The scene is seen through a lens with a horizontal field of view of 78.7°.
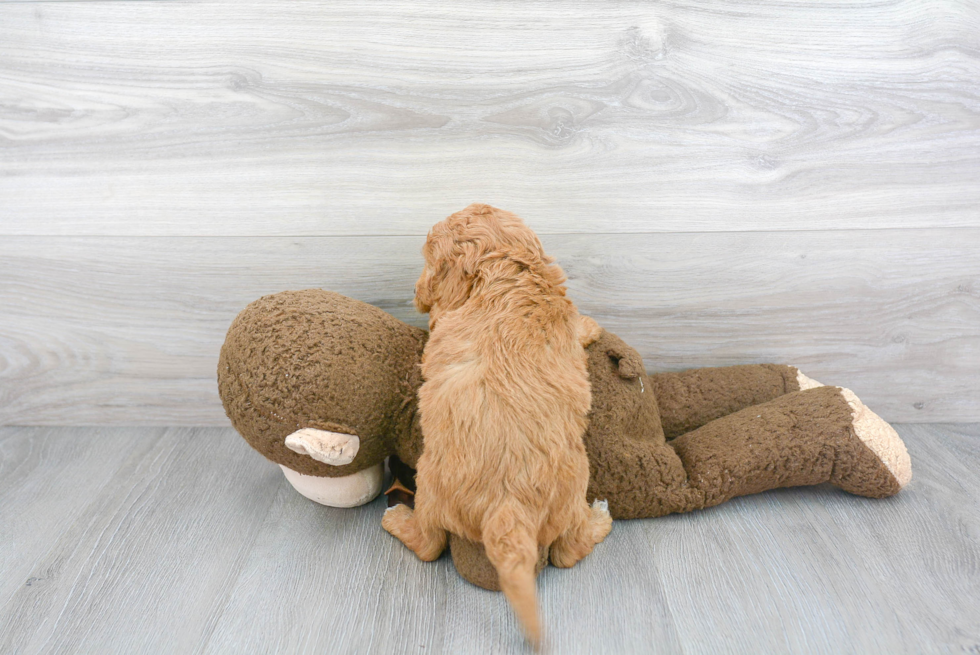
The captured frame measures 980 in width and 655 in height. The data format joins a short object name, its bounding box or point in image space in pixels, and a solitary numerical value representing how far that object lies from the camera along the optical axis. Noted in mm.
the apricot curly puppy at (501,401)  742
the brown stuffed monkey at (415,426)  849
